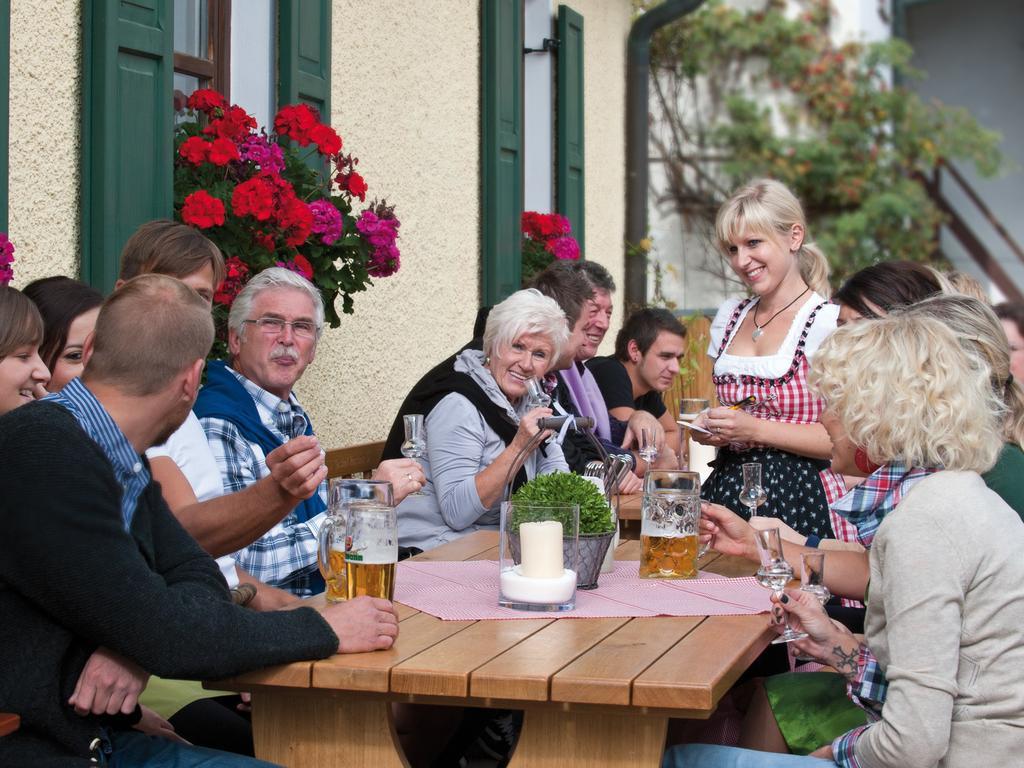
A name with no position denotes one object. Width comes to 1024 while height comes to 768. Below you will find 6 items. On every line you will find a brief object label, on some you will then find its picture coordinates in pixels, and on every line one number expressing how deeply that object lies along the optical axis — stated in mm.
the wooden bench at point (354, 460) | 4578
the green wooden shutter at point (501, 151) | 6230
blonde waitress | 3945
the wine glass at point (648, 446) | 4439
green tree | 13555
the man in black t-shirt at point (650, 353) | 5820
